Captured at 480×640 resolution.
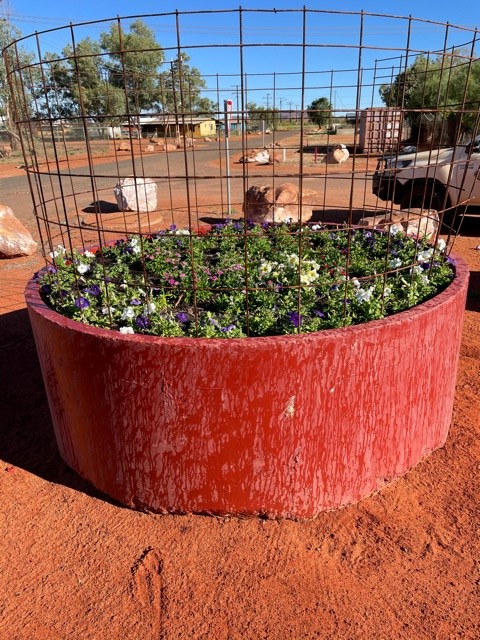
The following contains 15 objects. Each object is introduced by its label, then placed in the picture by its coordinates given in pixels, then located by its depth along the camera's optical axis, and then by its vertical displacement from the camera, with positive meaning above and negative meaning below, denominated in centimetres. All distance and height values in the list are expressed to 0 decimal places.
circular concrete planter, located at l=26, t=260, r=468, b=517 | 257 -156
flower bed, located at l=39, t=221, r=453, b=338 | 305 -129
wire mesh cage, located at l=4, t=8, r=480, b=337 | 294 -128
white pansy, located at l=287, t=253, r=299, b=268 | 406 -127
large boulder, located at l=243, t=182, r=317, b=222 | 959 -206
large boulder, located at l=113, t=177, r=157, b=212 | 1145 -224
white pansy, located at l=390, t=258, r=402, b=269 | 394 -125
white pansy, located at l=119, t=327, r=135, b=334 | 277 -118
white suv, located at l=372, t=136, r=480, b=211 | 952 -175
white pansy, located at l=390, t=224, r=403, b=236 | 488 -132
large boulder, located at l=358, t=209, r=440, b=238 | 797 -206
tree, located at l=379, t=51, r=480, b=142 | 1998 -32
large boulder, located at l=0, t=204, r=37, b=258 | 840 -220
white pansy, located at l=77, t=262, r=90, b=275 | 392 -125
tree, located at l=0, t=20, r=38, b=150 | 2945 +184
